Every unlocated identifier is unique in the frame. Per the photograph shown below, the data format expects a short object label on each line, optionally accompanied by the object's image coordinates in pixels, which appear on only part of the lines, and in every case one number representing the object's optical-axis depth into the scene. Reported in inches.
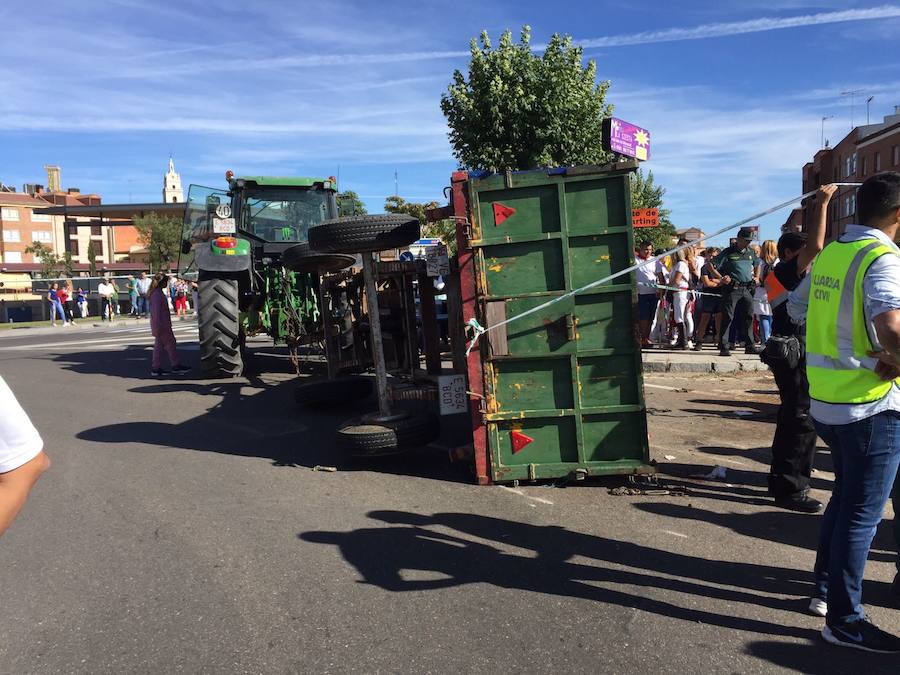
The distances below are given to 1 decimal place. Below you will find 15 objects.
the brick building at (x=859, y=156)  2037.4
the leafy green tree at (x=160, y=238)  2241.6
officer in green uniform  440.1
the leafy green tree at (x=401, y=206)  1219.9
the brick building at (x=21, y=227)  3245.6
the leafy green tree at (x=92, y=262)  2285.9
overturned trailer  198.7
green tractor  401.7
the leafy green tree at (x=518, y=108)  672.4
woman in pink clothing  435.2
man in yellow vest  115.0
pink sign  327.9
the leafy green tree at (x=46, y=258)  2370.8
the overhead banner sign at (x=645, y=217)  333.7
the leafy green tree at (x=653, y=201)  1150.8
